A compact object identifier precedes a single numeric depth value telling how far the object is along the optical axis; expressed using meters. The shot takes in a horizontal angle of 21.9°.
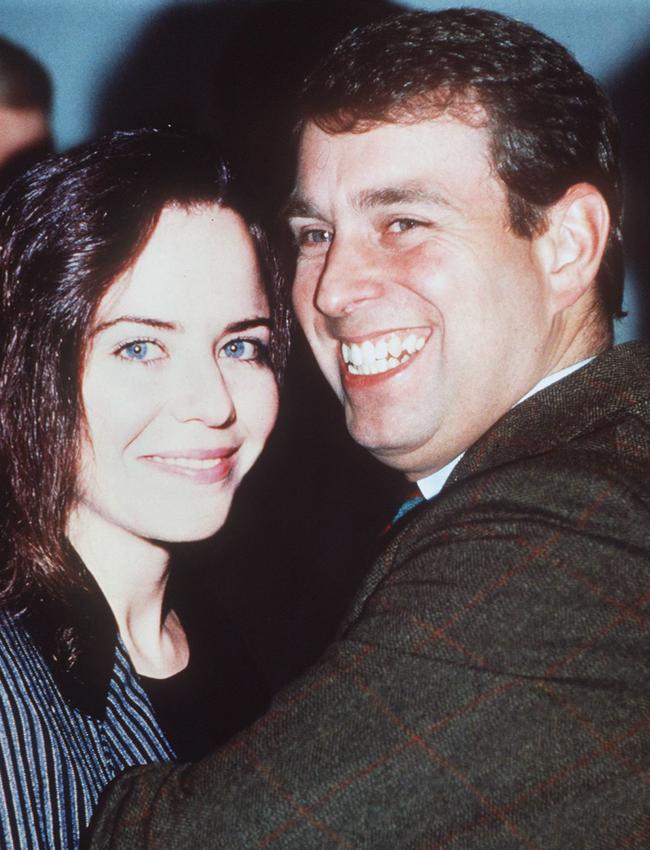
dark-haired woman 0.80
